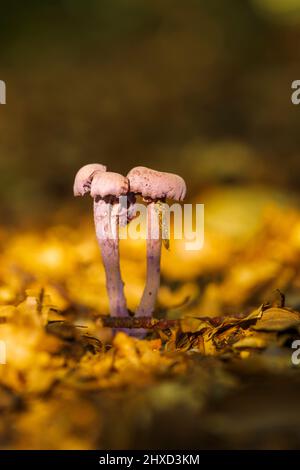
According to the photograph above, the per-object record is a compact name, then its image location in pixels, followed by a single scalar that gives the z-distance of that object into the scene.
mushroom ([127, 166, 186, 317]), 0.64
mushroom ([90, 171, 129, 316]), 0.63
